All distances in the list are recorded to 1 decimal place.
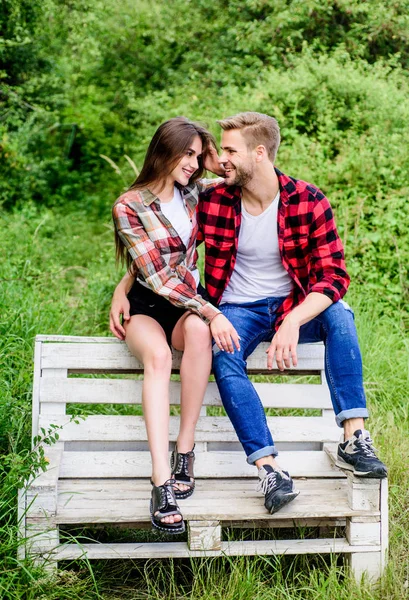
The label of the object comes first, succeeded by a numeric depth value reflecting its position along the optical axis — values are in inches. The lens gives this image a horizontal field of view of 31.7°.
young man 107.9
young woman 107.3
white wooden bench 98.3
